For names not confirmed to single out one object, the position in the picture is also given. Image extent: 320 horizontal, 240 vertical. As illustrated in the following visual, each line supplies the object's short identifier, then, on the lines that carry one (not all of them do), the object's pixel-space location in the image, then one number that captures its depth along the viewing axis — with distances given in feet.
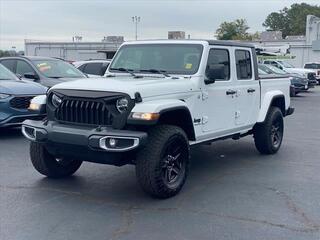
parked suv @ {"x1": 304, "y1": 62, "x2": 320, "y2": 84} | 86.30
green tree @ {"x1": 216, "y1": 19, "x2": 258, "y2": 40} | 204.66
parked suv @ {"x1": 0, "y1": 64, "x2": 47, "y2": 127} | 23.02
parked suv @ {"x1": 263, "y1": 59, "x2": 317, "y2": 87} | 65.37
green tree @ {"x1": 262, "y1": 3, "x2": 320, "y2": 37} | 216.25
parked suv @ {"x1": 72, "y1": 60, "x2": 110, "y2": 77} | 39.61
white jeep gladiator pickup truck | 13.39
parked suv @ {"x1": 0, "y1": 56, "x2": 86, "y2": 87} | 29.21
